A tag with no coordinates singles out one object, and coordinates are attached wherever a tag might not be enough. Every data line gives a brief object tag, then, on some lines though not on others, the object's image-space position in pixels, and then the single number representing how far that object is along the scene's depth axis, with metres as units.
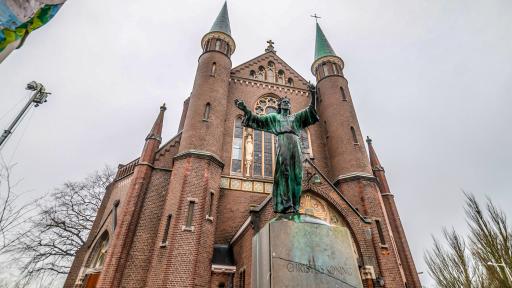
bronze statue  4.20
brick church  10.45
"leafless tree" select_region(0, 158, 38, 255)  8.38
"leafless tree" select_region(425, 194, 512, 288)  12.54
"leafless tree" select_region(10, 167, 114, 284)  16.73
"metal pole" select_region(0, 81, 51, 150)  9.20
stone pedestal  3.17
